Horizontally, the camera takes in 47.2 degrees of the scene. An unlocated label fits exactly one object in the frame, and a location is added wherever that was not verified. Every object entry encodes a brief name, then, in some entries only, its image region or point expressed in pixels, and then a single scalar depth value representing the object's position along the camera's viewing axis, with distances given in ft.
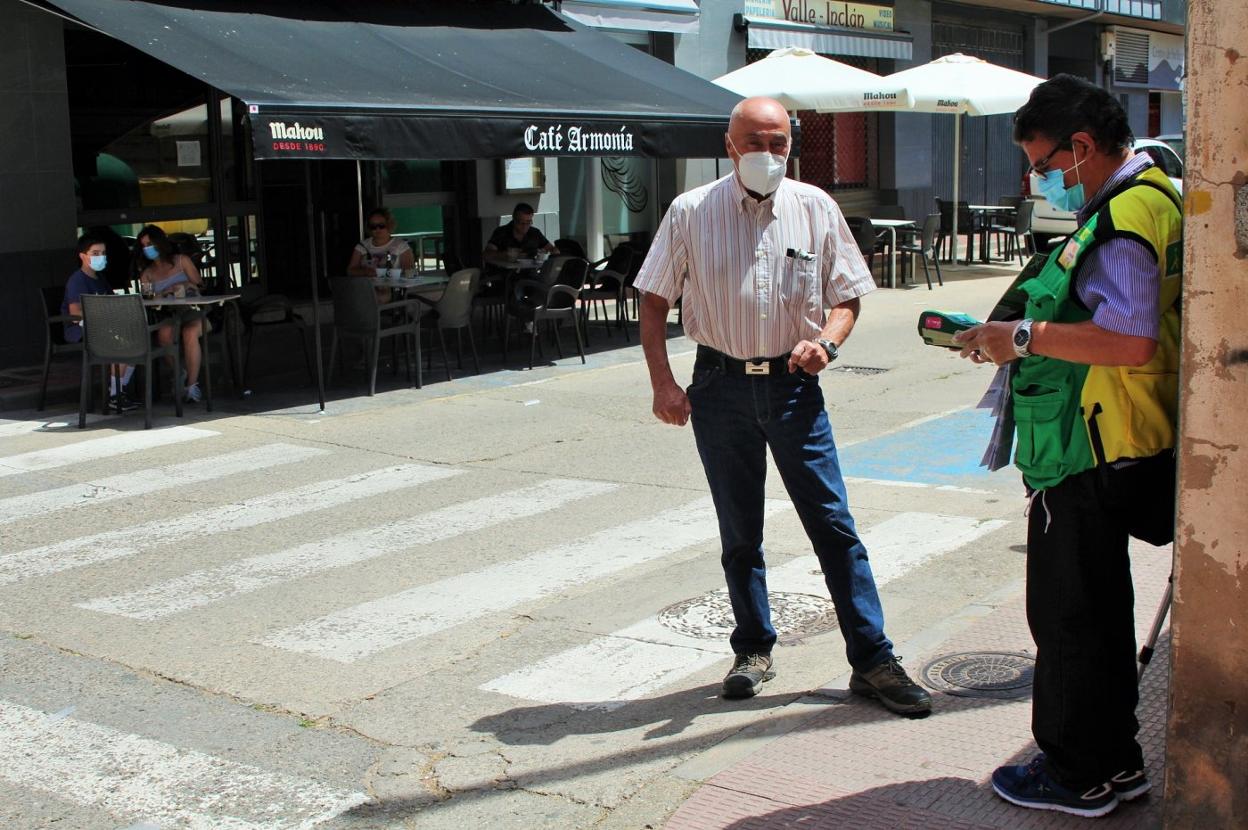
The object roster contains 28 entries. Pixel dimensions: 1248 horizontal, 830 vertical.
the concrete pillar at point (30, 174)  43.88
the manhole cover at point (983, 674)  16.10
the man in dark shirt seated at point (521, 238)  52.75
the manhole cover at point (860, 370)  42.37
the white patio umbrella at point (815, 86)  61.21
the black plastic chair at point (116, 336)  36.29
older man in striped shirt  15.56
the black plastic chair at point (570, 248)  53.11
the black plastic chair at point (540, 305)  45.19
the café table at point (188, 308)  37.86
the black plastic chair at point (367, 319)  40.57
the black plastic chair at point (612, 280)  50.11
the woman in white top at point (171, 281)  38.99
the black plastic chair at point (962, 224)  74.43
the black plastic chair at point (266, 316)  42.52
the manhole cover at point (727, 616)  19.44
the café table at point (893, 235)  64.14
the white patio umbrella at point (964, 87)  63.82
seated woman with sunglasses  45.70
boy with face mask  37.99
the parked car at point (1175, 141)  85.65
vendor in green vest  11.70
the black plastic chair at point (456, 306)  43.42
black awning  37.96
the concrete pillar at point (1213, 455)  10.44
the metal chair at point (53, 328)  38.52
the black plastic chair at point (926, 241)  64.49
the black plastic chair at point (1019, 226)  73.61
